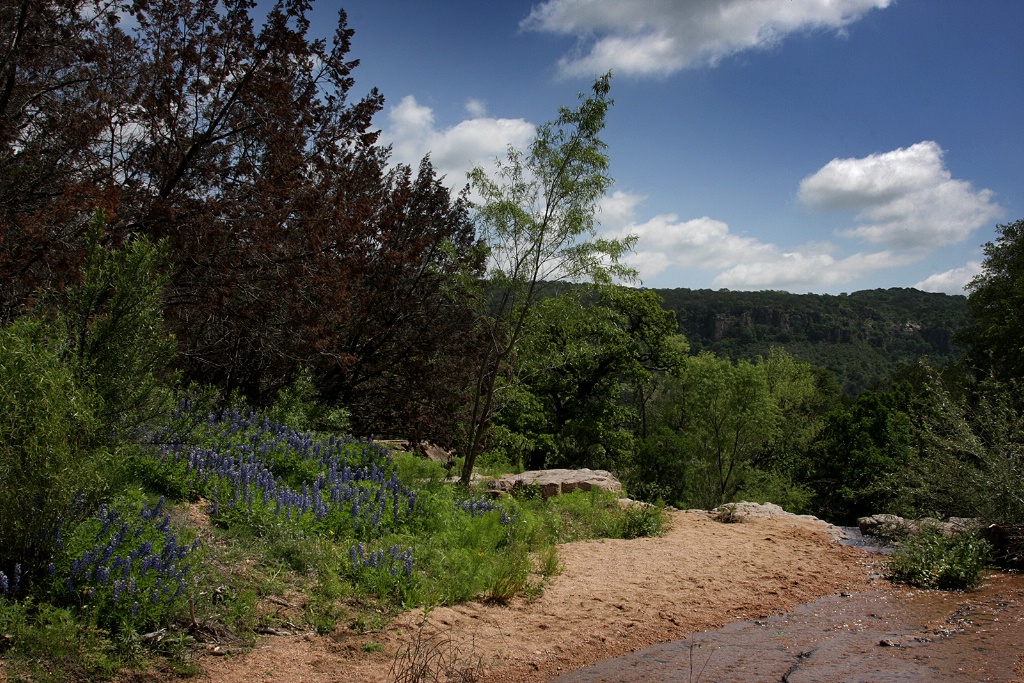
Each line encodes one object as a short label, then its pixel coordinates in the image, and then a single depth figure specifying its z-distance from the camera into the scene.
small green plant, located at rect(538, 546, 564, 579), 7.06
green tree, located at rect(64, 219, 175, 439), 5.37
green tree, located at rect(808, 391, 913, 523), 26.19
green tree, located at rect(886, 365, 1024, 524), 10.70
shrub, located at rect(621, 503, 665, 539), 10.14
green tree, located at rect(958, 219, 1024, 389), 22.92
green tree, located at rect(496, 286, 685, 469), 23.09
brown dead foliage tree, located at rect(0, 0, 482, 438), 7.94
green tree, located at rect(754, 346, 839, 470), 31.17
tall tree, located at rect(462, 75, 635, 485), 10.58
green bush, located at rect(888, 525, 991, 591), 8.69
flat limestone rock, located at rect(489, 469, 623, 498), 12.09
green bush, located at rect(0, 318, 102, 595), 4.36
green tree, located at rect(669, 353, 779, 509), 25.83
